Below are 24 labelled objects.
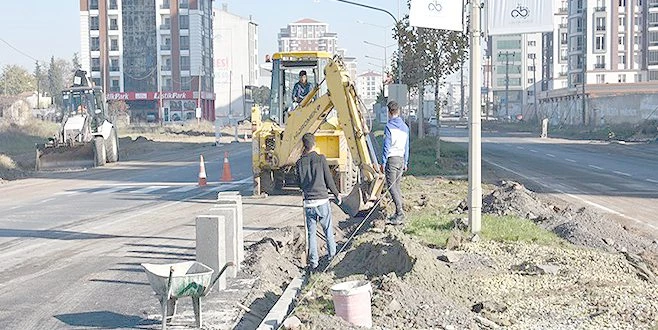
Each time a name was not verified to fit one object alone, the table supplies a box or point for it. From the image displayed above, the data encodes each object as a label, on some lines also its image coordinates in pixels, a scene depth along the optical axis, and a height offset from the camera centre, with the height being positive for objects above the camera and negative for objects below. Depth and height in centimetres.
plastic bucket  857 -166
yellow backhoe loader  1933 -27
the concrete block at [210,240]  1155 -147
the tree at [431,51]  3844 +237
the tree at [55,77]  17050 +679
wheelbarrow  870 -148
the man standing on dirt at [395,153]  1639 -68
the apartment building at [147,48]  11600 +777
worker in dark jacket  1272 -97
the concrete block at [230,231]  1230 -146
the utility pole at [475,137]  1440 -38
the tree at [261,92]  10815 +245
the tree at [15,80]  14612 +533
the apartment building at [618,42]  11662 +804
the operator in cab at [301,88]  2312 +58
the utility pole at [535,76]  12425 +571
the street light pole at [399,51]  4135 +262
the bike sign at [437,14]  1492 +146
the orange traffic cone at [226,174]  3017 -184
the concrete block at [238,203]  1288 -119
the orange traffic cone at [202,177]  2808 -180
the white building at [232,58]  13538 +809
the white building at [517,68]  17094 +765
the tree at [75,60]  18381 +1041
